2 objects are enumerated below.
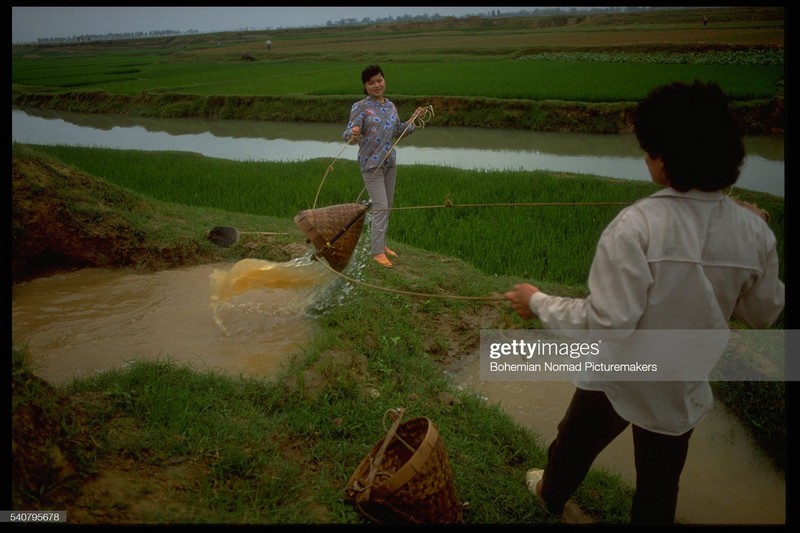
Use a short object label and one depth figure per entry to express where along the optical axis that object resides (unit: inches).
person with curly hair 53.1
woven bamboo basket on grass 69.1
